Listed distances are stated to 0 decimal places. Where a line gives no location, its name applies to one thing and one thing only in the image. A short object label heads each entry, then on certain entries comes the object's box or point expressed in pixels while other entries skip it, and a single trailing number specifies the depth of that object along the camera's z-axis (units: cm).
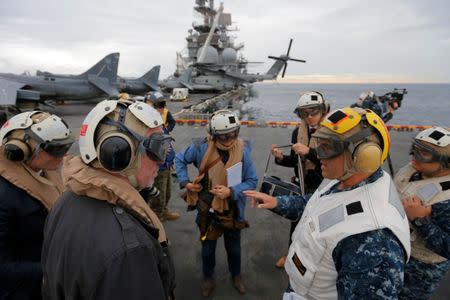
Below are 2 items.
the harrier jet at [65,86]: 1535
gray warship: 4165
